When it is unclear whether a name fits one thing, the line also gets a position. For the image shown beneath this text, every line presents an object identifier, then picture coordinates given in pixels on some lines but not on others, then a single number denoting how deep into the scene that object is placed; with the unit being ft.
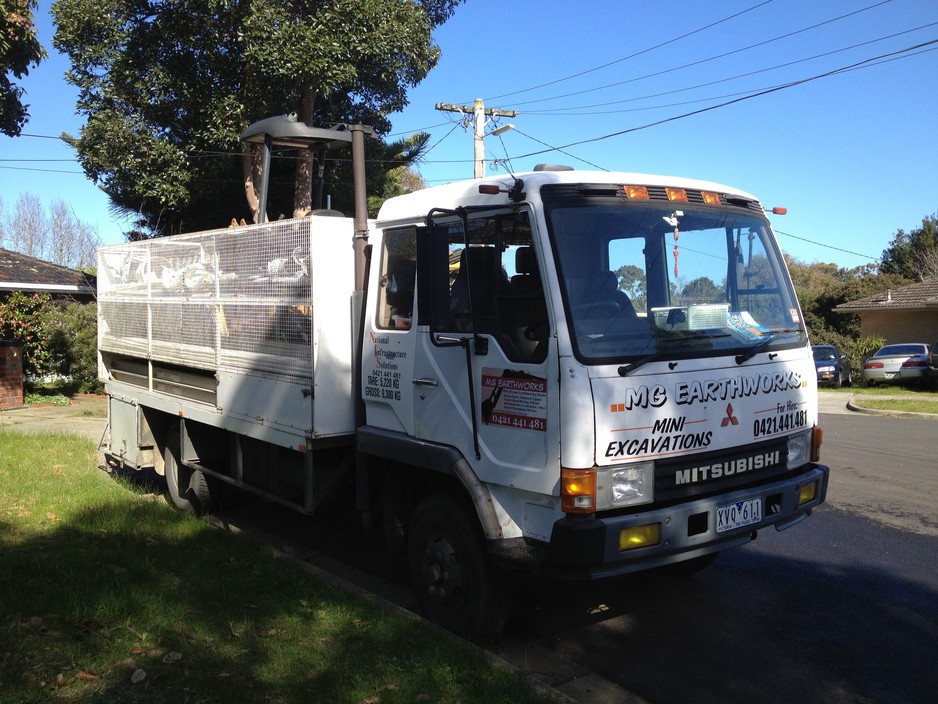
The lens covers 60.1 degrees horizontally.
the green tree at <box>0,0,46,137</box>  36.17
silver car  78.74
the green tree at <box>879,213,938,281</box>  155.74
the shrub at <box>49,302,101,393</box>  58.65
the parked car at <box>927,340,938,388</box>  74.74
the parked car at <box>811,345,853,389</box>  79.87
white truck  13.23
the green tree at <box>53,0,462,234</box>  45.16
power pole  65.26
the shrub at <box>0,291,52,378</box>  56.24
